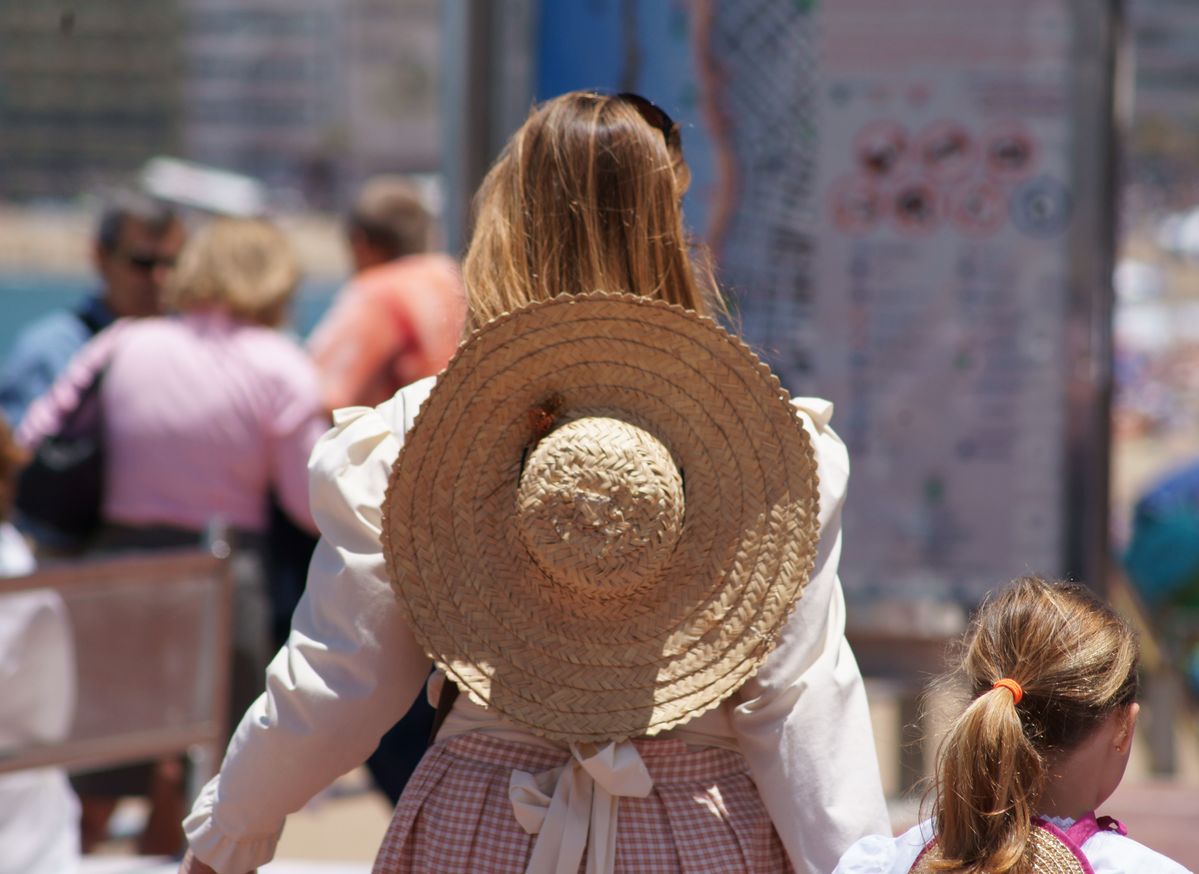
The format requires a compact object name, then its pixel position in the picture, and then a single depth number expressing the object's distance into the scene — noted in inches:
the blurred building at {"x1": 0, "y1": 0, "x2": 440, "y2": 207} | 5999.0
